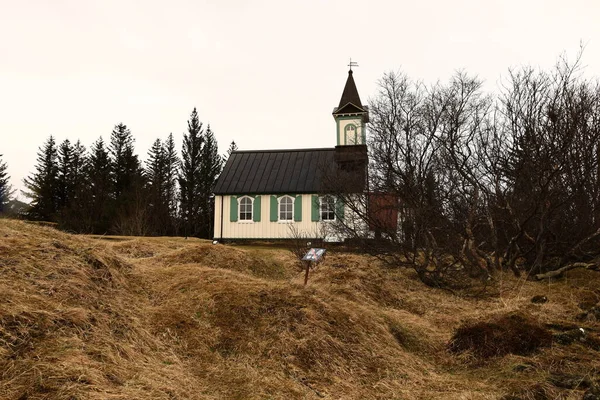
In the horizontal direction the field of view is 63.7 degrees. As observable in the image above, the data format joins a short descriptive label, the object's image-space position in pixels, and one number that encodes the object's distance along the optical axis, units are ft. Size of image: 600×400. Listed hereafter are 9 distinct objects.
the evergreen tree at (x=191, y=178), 132.05
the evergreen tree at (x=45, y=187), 121.90
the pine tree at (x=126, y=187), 100.58
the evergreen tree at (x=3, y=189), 99.80
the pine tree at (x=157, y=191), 113.83
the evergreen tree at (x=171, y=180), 127.70
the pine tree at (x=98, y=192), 110.32
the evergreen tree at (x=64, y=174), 127.95
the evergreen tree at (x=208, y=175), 131.44
